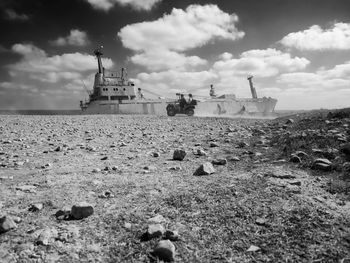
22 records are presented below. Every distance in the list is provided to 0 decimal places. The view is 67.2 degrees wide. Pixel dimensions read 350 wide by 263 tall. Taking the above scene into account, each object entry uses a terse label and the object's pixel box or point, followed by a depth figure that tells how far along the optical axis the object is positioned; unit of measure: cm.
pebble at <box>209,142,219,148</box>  867
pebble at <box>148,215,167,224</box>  321
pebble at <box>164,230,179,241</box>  282
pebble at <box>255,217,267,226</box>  312
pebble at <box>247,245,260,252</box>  264
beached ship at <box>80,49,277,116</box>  4368
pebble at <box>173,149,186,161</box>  671
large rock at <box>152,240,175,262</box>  252
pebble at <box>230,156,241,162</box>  657
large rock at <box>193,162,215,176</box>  518
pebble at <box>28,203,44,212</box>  354
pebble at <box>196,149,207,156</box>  738
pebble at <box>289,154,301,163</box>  600
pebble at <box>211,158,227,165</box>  613
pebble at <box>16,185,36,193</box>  428
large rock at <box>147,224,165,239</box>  285
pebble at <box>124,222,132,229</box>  312
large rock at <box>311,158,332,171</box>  527
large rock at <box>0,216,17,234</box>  294
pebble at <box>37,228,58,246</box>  272
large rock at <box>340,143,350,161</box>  626
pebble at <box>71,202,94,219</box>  330
